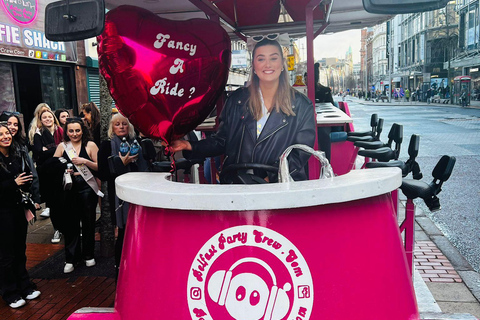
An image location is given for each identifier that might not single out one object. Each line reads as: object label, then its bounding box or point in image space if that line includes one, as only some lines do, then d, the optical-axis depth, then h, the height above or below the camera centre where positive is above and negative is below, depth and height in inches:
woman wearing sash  197.6 -37.7
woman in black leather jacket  111.3 -6.0
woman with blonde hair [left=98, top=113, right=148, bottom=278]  170.9 -21.0
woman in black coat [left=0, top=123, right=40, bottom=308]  165.5 -40.9
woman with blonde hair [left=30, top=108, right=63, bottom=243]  251.7 -15.7
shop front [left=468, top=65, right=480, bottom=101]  1637.7 +26.6
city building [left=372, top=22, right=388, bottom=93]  3979.6 +344.6
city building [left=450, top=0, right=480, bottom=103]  1509.6 +167.8
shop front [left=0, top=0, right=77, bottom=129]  475.8 +52.8
